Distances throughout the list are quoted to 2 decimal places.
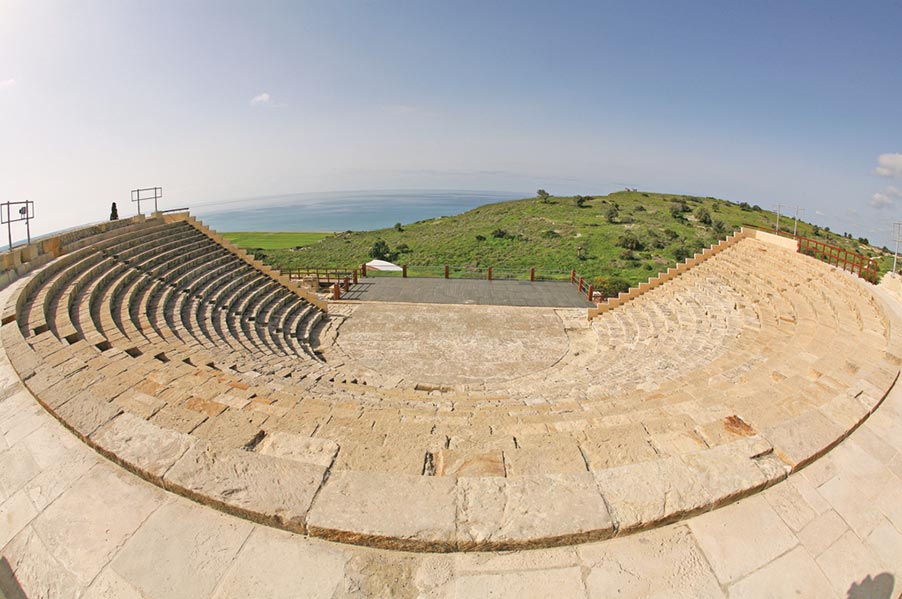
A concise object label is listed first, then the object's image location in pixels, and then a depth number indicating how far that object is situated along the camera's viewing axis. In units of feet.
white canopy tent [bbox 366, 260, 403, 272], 82.02
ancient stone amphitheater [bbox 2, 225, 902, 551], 11.40
